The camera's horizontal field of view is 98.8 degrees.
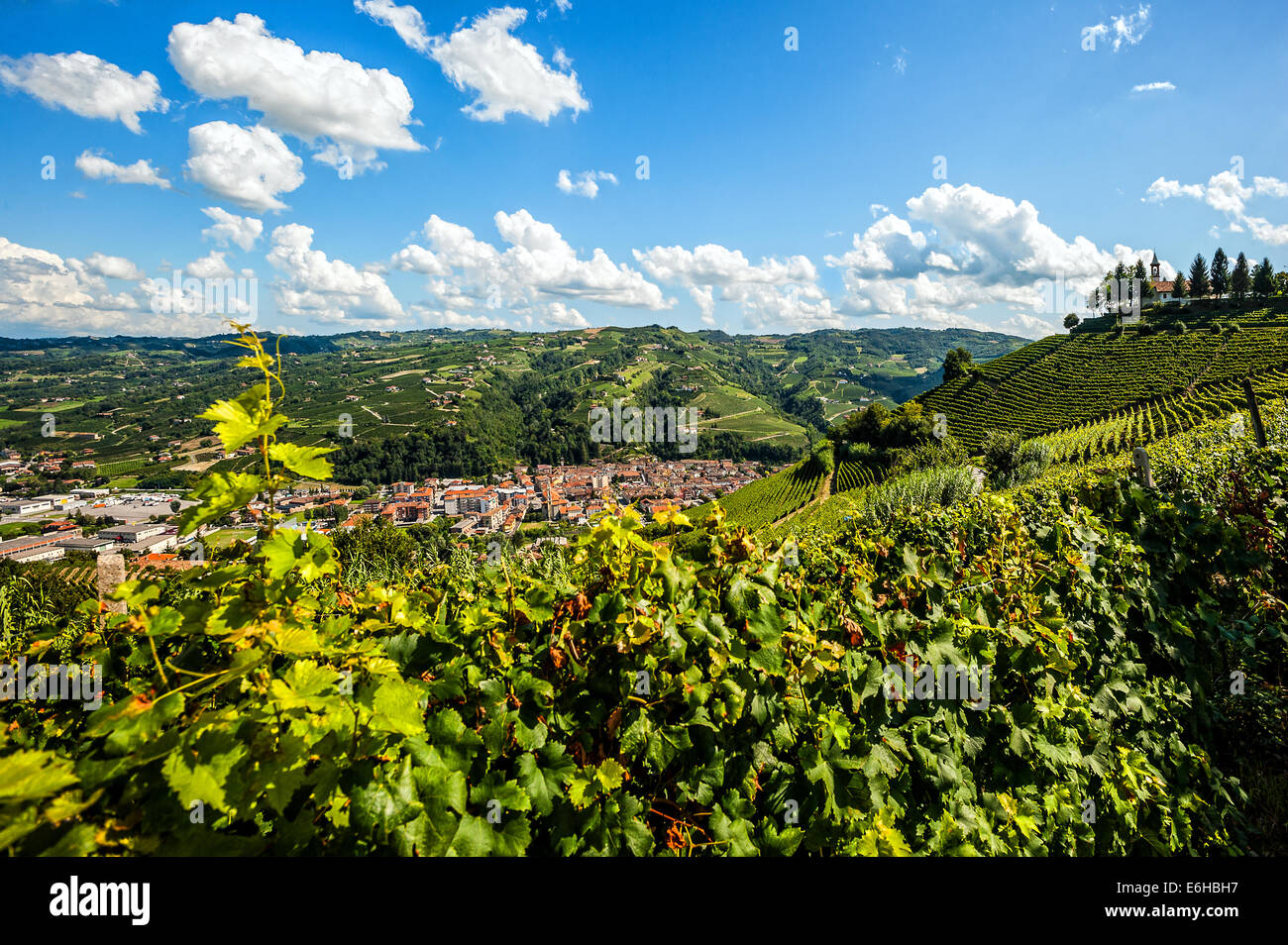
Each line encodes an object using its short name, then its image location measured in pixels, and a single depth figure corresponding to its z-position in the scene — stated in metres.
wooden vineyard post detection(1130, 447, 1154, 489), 4.72
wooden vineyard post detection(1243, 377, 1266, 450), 5.90
